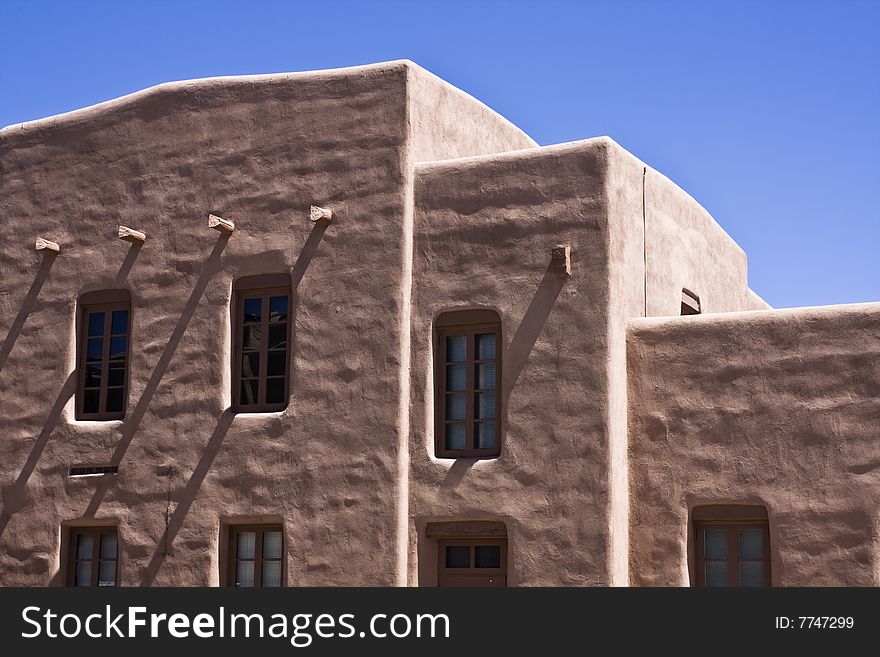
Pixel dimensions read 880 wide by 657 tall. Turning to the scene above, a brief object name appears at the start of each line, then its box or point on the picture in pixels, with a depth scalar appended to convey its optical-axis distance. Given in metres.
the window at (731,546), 14.74
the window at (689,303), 18.08
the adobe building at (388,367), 14.78
